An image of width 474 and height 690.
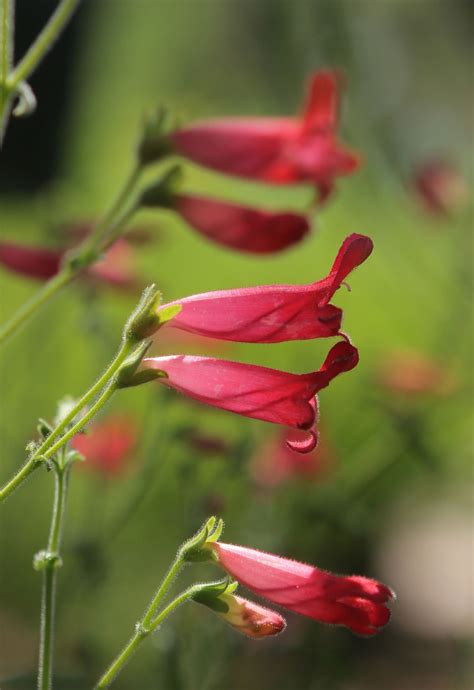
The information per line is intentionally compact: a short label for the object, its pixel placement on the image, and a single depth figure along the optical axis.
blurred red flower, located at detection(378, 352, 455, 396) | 0.63
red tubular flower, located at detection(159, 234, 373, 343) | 0.36
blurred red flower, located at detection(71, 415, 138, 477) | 0.56
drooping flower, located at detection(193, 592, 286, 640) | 0.37
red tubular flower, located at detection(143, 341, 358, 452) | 0.36
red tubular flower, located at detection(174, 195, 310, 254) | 0.44
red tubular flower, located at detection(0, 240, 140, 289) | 0.45
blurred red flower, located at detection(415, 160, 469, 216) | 0.80
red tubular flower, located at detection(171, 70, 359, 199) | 0.46
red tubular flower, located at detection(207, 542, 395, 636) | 0.37
